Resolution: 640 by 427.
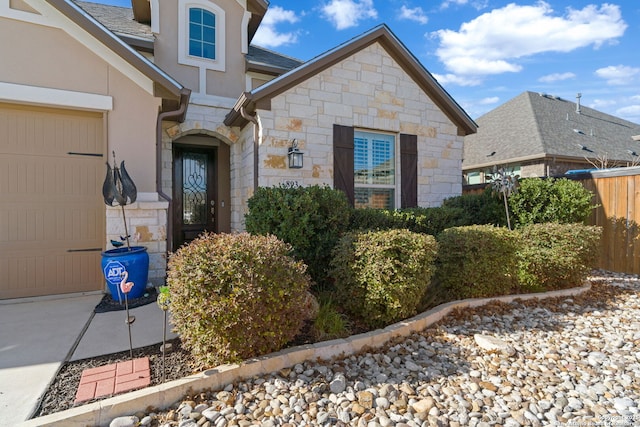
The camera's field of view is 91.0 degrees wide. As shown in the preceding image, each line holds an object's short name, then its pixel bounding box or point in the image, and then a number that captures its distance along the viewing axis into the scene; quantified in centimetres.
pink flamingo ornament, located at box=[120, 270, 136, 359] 250
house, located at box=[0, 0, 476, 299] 443
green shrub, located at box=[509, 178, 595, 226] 587
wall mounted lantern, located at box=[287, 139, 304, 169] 578
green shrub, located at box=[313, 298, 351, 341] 305
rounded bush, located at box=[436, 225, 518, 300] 407
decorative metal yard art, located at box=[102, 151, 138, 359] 436
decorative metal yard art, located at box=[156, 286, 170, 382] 231
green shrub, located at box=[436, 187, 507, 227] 660
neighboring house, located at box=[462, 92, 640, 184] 1225
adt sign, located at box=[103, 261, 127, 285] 406
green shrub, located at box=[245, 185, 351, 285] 404
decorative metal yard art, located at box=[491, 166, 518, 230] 609
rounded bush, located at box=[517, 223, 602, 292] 470
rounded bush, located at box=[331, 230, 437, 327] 320
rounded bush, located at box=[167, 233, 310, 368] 235
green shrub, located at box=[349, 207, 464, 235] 472
